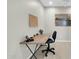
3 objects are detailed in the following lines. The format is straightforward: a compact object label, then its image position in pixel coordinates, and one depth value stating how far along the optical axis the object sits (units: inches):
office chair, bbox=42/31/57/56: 92.4
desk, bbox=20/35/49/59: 63.6
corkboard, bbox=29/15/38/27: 80.4
